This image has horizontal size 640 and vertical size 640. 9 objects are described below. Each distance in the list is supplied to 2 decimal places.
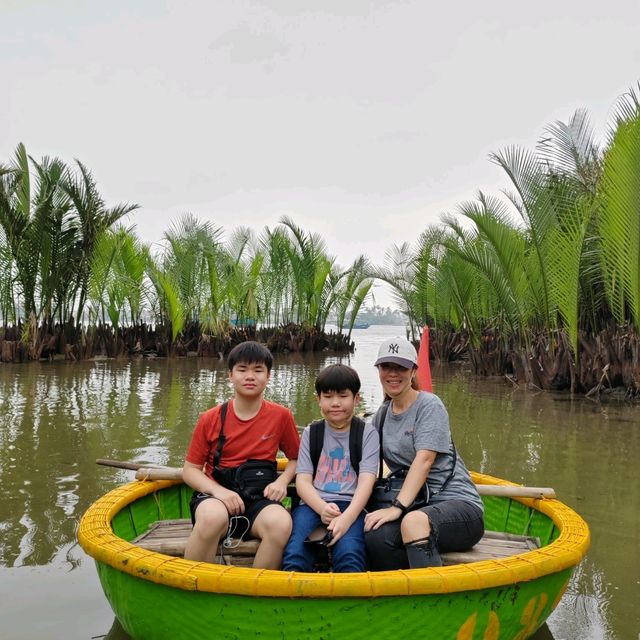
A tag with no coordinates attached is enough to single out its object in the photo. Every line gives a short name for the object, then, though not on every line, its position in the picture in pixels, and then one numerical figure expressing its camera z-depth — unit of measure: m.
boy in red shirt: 2.89
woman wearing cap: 2.59
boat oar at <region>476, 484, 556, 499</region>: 3.18
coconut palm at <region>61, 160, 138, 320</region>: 15.25
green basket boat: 2.12
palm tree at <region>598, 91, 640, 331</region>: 8.06
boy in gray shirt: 2.70
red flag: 4.43
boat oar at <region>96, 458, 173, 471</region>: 3.74
